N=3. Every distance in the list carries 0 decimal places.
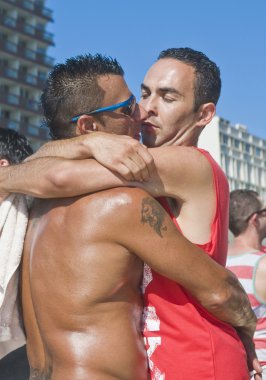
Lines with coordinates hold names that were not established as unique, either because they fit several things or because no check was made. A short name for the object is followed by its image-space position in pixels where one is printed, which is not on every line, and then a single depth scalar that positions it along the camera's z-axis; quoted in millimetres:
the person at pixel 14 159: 4453
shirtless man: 2523
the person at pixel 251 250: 4887
